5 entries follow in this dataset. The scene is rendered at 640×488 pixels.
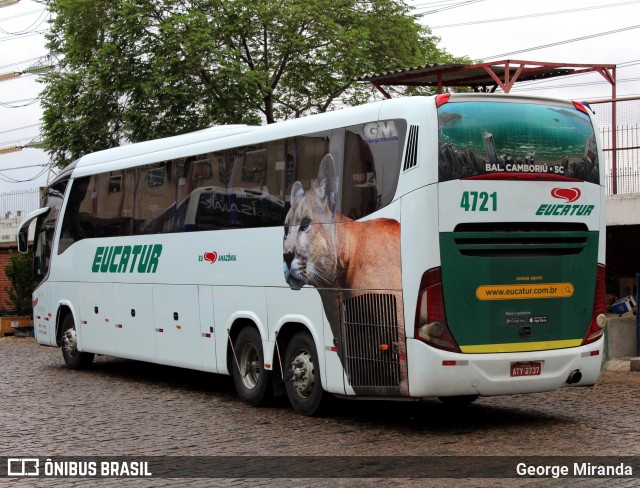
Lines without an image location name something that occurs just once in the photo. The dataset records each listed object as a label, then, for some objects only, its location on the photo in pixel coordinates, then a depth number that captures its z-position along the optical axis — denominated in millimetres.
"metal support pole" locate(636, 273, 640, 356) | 19016
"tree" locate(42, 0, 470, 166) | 33625
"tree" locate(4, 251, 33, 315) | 32250
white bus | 11430
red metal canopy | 22547
